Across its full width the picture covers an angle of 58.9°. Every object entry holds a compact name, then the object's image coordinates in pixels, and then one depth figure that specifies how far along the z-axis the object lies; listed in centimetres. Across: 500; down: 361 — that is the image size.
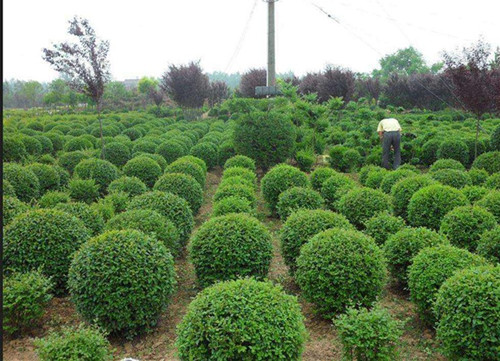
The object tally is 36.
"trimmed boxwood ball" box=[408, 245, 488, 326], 500
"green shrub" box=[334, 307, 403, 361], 424
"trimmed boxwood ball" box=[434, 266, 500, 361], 403
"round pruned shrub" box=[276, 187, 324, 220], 873
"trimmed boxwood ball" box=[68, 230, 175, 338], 491
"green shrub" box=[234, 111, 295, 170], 1528
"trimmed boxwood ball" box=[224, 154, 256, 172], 1339
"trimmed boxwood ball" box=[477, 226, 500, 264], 595
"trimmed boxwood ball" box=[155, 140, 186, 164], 1576
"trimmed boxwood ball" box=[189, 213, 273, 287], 584
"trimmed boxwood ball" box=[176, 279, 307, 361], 381
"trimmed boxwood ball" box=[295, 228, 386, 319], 525
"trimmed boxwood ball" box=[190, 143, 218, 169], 1602
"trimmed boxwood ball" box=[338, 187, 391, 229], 836
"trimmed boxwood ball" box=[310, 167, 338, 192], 1180
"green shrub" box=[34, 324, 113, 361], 395
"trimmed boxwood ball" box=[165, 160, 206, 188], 1166
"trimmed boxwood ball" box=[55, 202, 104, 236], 718
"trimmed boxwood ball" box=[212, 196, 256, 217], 796
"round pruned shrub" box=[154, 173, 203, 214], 946
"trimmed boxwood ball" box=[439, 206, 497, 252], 688
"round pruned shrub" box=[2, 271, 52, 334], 499
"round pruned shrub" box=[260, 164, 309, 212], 1034
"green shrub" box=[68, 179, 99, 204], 1023
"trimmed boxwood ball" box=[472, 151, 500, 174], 1261
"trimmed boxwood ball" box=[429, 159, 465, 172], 1195
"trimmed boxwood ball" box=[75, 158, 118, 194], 1163
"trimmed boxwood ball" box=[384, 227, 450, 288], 592
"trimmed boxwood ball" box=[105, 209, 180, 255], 637
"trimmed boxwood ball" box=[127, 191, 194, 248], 751
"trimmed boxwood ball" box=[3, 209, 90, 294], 572
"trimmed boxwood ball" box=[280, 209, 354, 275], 643
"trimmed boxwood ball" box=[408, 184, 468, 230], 801
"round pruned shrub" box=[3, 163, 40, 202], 983
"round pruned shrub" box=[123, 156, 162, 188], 1200
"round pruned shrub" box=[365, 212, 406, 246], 693
